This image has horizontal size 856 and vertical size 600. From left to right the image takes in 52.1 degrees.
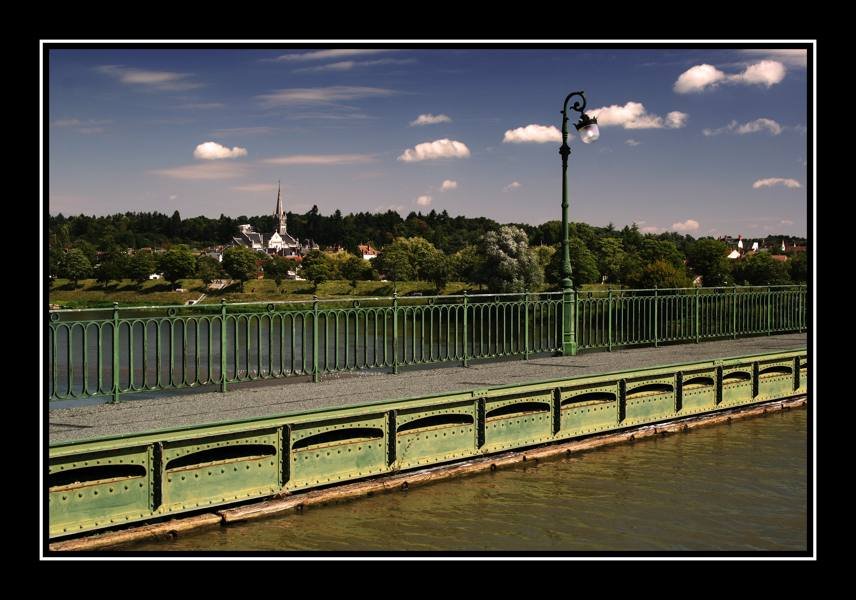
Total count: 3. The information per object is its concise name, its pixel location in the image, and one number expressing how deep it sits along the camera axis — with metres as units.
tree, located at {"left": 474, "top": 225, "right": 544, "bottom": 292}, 72.50
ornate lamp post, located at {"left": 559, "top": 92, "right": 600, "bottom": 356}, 17.51
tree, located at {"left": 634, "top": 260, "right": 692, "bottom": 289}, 69.69
